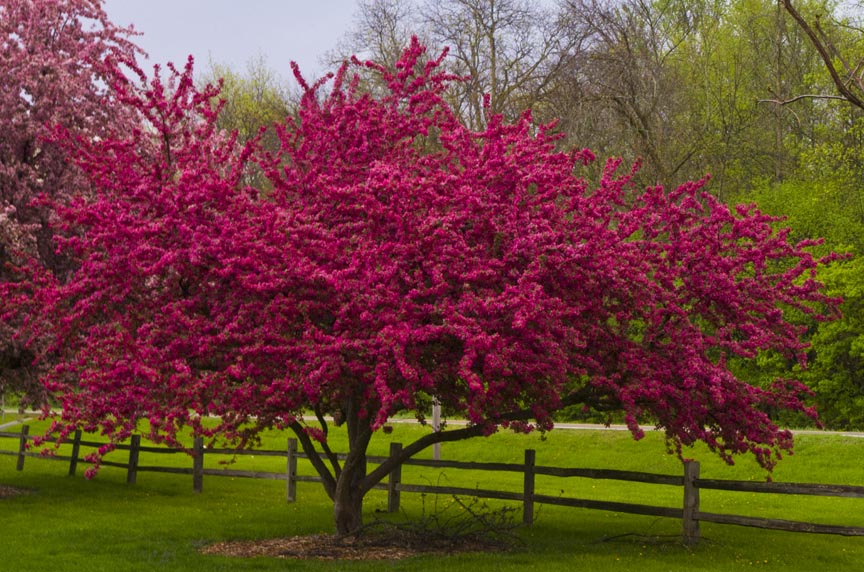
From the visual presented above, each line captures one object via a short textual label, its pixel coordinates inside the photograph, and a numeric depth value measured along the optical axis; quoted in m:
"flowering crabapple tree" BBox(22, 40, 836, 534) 12.90
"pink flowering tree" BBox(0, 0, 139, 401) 20.64
